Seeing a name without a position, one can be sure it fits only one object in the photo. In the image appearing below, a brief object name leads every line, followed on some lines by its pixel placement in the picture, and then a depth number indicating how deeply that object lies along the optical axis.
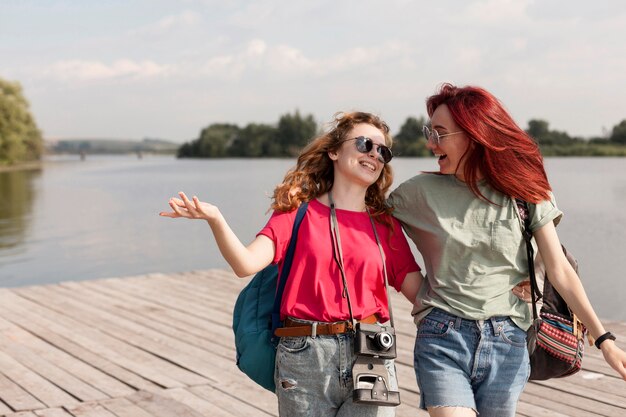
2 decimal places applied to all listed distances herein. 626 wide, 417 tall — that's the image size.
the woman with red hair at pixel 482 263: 2.29
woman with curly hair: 2.27
